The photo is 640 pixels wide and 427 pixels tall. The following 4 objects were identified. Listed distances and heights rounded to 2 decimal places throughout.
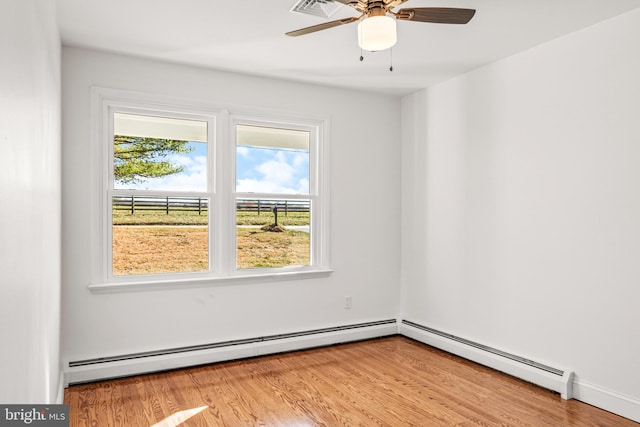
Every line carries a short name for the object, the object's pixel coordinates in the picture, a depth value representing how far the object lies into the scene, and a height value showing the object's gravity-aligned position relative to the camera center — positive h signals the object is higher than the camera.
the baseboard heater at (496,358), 3.12 -1.20
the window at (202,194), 3.54 +0.11
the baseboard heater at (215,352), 3.33 -1.21
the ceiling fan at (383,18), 2.00 +0.92
